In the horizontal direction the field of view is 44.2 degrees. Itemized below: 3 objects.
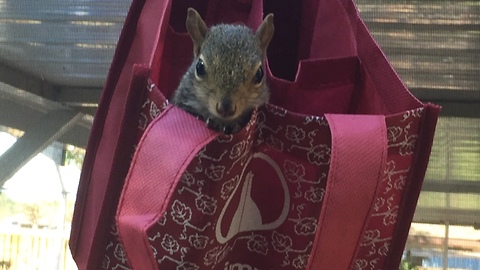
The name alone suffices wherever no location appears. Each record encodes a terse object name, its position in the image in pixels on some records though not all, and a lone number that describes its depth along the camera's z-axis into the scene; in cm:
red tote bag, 39
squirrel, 44
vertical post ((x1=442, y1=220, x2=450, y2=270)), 148
